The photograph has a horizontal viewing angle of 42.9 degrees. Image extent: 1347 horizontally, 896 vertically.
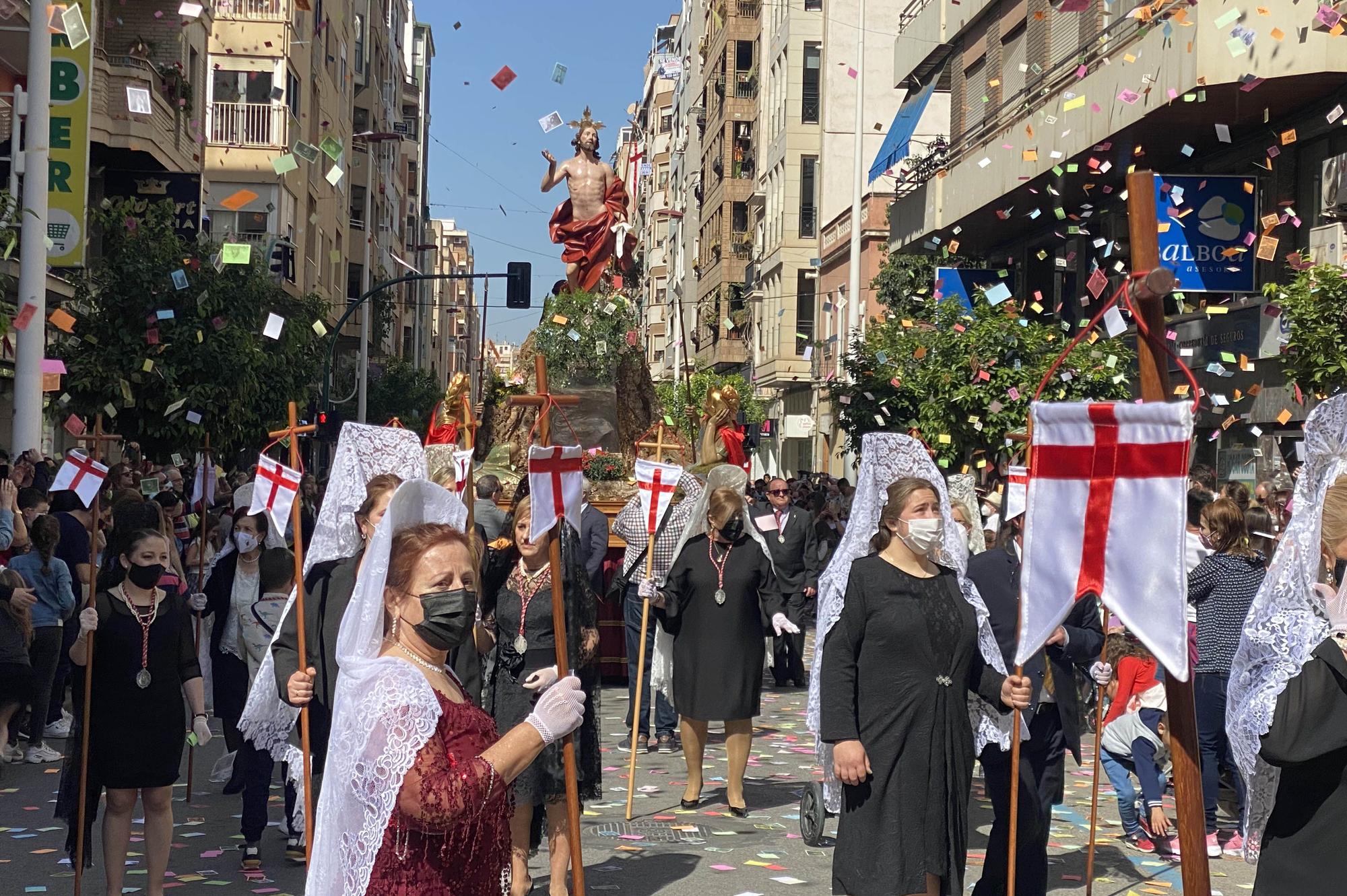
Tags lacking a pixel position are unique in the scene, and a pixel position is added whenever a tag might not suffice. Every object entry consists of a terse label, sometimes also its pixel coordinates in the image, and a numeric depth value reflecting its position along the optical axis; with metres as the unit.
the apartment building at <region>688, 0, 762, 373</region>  67.00
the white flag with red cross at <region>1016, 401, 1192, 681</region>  4.03
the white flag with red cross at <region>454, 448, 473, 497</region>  10.23
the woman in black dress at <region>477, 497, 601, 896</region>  7.38
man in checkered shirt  12.33
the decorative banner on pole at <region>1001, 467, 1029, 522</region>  9.31
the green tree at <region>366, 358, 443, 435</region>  61.59
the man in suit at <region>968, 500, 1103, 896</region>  7.13
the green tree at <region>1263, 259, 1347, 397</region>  13.65
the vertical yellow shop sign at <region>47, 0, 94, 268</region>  19.47
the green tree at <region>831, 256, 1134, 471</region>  21.44
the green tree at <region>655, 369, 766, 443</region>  56.16
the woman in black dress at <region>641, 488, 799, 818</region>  9.98
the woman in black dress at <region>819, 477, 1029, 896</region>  6.26
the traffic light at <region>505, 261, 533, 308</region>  33.88
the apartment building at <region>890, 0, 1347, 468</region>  19.11
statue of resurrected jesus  24.17
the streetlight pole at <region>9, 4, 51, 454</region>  16.67
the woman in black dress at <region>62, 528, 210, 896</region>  7.02
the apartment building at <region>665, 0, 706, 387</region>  83.88
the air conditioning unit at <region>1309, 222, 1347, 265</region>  18.56
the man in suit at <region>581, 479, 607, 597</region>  12.98
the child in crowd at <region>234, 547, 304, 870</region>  8.38
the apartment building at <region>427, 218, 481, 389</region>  145.88
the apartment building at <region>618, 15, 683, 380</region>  101.44
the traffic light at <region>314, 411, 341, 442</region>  34.97
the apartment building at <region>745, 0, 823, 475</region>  56.06
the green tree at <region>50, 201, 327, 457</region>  21.55
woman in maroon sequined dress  3.91
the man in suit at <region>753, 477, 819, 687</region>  14.70
